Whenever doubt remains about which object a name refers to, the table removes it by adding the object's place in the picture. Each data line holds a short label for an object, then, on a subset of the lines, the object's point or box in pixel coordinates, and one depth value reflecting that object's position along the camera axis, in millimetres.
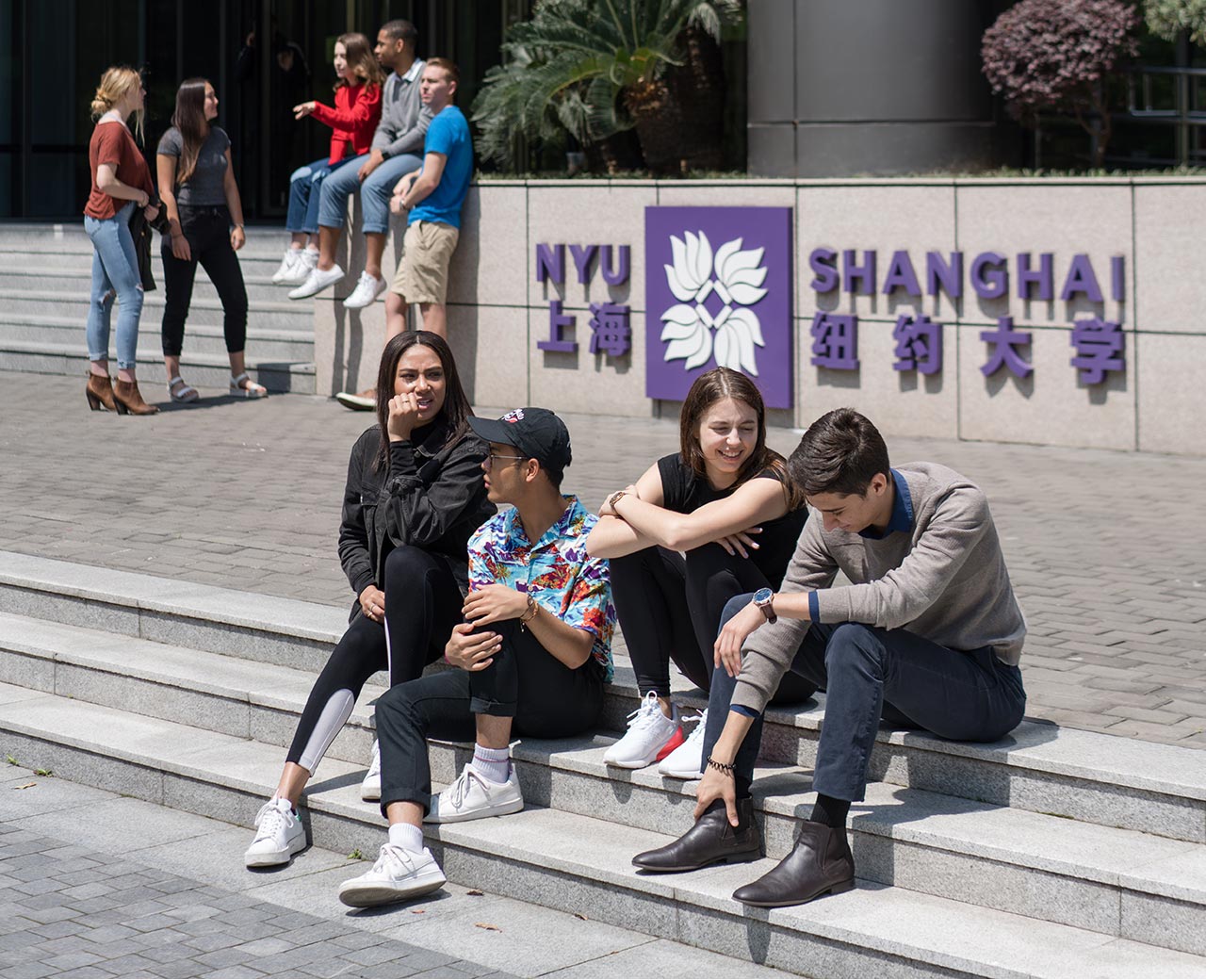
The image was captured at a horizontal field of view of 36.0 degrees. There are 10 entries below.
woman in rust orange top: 11867
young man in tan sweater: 4484
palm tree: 14422
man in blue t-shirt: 12148
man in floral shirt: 5105
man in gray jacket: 12477
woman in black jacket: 5441
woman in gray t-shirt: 12328
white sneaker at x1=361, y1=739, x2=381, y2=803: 5391
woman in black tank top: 5031
